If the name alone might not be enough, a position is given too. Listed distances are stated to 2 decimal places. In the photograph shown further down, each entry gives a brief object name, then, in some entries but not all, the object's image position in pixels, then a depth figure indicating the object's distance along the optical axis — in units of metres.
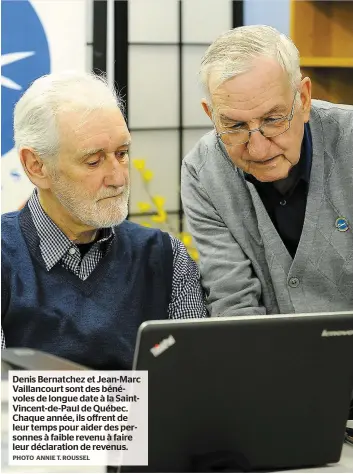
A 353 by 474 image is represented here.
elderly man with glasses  1.83
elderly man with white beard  1.87
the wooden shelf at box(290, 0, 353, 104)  3.29
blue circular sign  3.38
